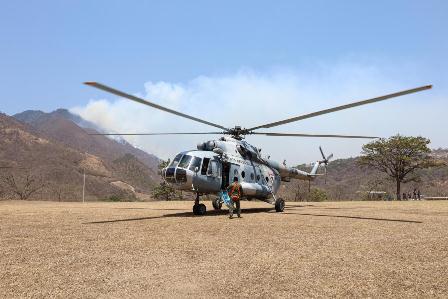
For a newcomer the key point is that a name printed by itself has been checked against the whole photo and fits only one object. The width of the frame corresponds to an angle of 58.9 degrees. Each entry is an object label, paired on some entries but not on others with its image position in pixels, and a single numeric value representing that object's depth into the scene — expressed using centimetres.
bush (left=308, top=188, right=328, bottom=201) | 4983
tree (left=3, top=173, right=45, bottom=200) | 6814
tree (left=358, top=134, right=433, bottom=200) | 5350
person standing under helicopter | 1558
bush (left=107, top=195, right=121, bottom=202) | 4469
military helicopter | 1552
